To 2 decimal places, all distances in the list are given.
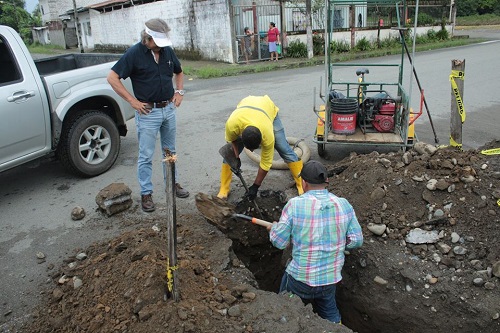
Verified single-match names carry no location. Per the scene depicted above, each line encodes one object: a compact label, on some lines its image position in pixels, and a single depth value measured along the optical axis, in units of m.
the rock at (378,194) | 4.82
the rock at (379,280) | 4.20
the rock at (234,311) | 3.16
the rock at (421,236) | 4.32
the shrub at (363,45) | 22.67
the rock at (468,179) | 4.62
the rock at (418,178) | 4.84
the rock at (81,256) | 4.27
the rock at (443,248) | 4.19
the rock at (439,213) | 4.48
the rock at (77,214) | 5.14
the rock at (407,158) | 5.23
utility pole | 30.55
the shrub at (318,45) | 21.48
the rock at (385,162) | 5.30
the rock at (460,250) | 4.15
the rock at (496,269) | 3.87
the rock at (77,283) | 3.68
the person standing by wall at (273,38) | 19.56
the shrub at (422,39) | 26.10
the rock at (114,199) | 5.11
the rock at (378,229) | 4.47
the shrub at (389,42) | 23.78
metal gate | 19.58
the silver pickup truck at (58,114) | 5.27
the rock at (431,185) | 4.70
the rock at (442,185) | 4.65
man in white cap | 4.71
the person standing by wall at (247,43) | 19.67
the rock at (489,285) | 3.83
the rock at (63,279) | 3.87
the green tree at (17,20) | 41.88
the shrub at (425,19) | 27.46
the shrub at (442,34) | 27.10
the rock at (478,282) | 3.88
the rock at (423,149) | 5.31
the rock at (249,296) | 3.38
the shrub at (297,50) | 20.81
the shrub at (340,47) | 21.92
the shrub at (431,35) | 26.91
